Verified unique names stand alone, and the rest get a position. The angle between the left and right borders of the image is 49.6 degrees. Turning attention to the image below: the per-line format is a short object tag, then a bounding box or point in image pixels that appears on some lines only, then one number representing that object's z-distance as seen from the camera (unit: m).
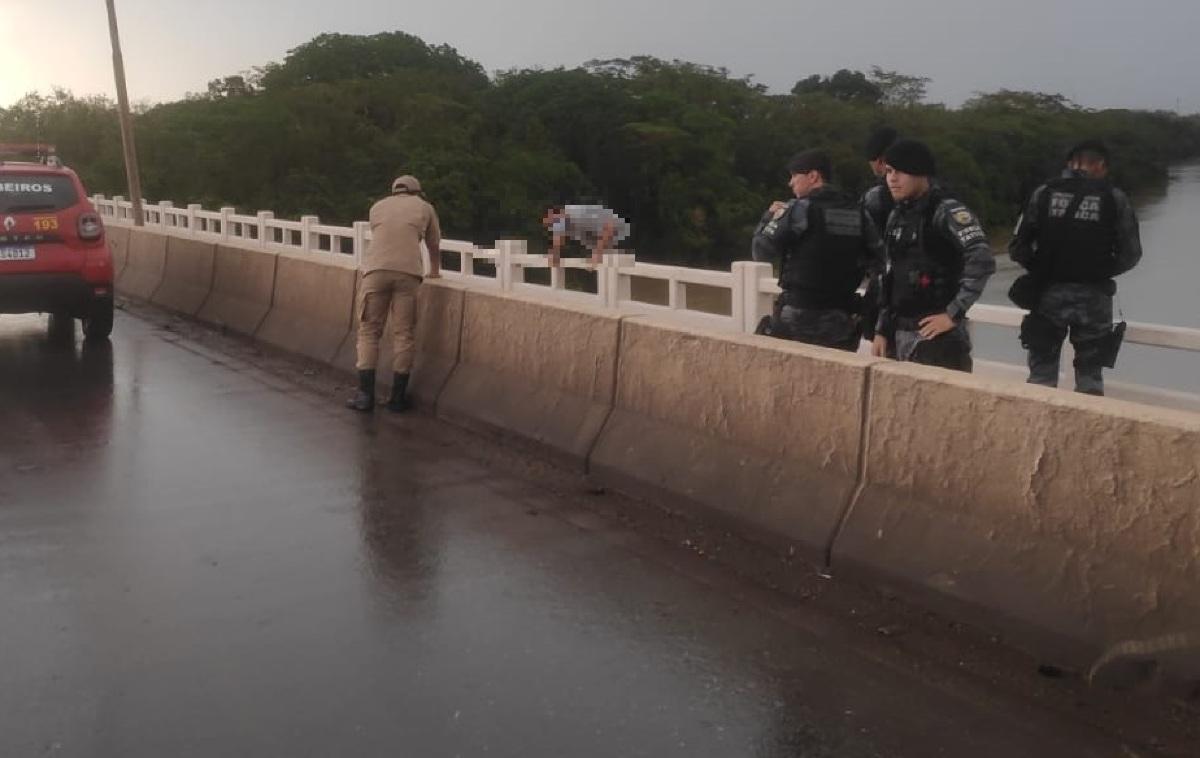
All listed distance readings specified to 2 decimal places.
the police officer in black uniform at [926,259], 5.63
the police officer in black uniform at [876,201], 6.28
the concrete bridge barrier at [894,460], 4.22
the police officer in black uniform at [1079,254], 6.17
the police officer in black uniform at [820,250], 6.36
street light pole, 24.19
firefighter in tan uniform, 9.39
